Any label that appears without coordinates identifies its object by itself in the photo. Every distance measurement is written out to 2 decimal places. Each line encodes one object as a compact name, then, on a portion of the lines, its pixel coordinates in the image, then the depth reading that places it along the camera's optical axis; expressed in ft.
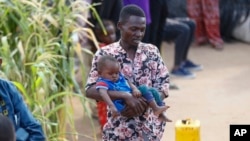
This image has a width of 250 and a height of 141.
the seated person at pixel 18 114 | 15.02
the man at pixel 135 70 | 17.50
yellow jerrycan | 18.46
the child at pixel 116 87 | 16.83
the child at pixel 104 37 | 26.66
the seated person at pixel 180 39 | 37.46
